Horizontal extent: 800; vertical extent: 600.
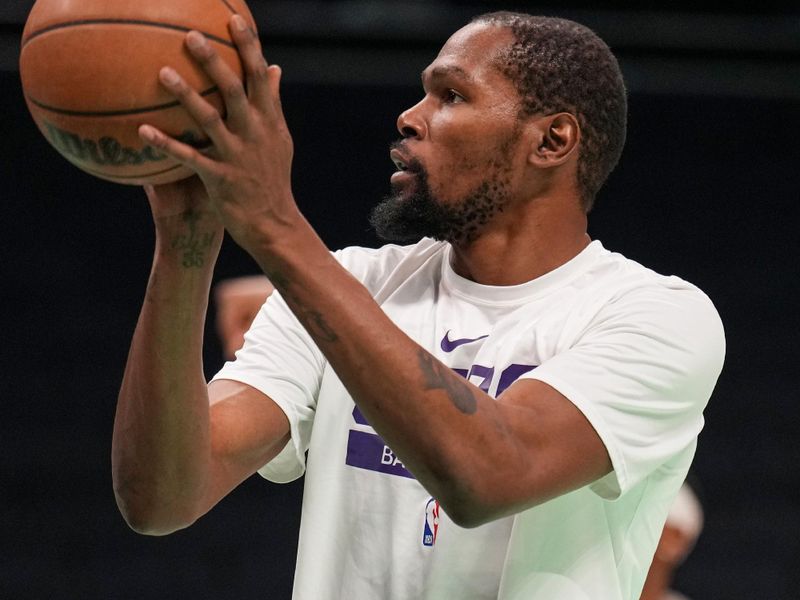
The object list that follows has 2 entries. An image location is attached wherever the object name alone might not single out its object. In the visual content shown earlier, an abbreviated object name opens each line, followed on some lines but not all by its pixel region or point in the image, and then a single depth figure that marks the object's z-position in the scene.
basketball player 4.97
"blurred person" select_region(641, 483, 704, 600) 6.47
